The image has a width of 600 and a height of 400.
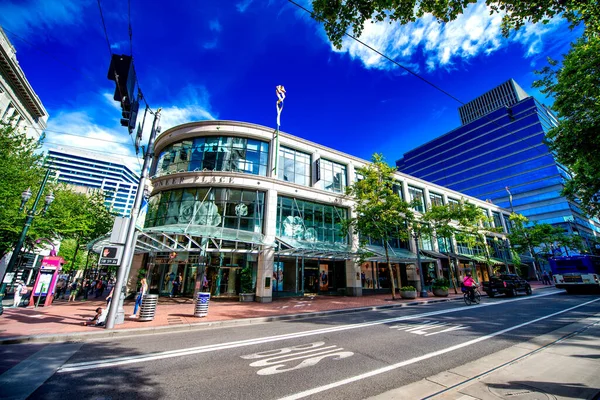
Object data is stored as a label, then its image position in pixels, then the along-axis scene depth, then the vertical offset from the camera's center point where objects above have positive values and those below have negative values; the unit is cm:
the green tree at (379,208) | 1955 +568
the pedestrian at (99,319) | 945 -146
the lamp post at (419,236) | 2053 +386
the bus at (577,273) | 1900 +84
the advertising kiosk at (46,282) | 1483 -16
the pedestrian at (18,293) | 1468 -81
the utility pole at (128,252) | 941 +111
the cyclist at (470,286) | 1512 -19
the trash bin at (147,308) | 1049 -113
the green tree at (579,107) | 1205 +916
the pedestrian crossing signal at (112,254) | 969 +97
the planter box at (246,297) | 1758 -109
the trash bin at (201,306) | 1164 -115
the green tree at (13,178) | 1570 +658
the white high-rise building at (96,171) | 11538 +5057
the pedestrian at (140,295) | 1168 -69
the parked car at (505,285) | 1930 -16
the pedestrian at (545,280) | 3525 +47
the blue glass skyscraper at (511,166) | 6166 +3312
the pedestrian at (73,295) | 1886 -113
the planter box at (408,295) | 1939 -95
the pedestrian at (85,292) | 1987 -100
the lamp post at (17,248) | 1205 +150
